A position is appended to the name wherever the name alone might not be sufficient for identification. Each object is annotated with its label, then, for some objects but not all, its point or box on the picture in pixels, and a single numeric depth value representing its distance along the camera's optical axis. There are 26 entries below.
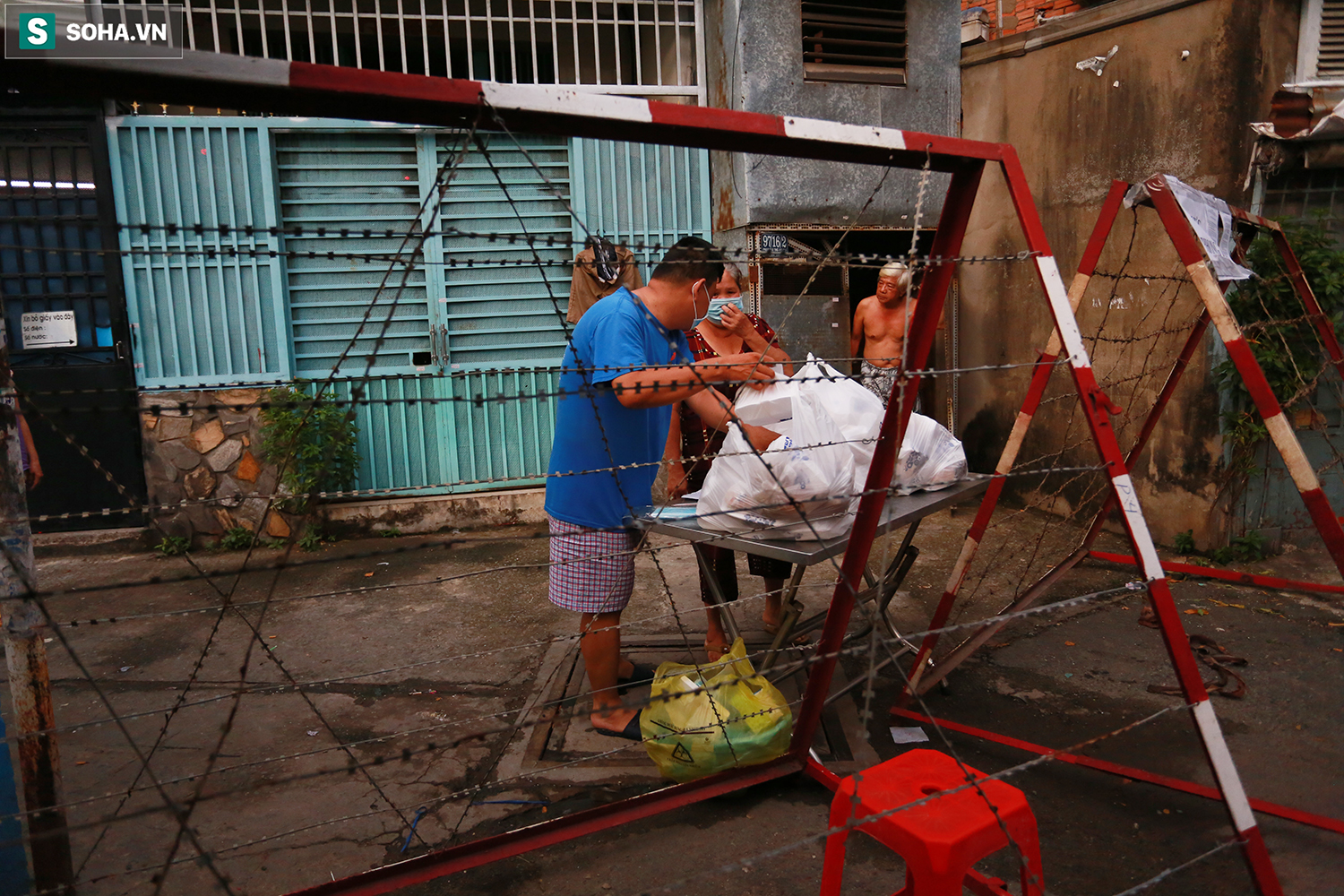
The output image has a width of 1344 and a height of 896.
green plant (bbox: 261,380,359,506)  5.78
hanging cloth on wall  5.74
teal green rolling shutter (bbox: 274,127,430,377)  6.02
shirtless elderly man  5.90
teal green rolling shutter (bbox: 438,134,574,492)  6.23
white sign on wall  5.70
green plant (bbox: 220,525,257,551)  5.98
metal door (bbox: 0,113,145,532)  5.62
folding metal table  2.64
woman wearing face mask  3.56
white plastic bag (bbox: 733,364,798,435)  2.96
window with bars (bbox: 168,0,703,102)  5.93
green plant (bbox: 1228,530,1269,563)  4.99
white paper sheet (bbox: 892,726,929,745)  3.04
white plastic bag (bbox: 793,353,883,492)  2.96
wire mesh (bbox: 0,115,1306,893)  2.55
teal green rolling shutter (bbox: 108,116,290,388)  5.73
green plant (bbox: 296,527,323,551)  5.86
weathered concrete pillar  1.91
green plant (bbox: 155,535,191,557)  5.83
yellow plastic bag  2.62
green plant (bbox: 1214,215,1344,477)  4.68
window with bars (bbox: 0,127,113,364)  5.61
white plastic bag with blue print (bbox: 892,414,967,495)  3.14
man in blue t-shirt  2.81
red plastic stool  1.68
